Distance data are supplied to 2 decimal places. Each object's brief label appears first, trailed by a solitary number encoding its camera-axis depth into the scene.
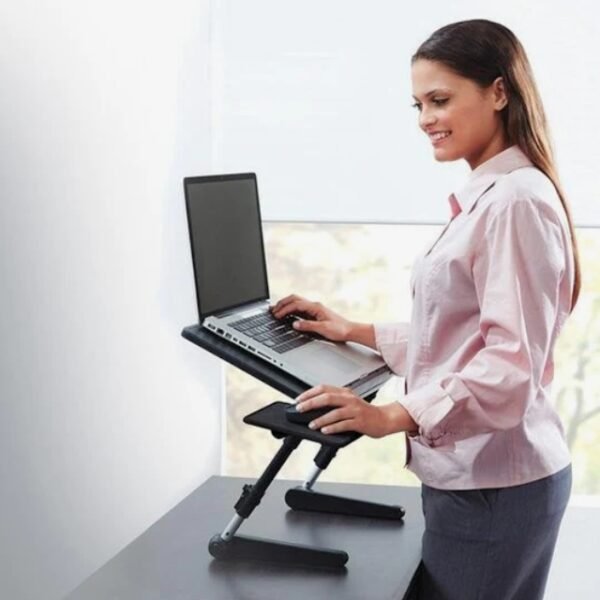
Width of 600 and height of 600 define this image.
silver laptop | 2.14
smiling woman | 1.85
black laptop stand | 2.04
